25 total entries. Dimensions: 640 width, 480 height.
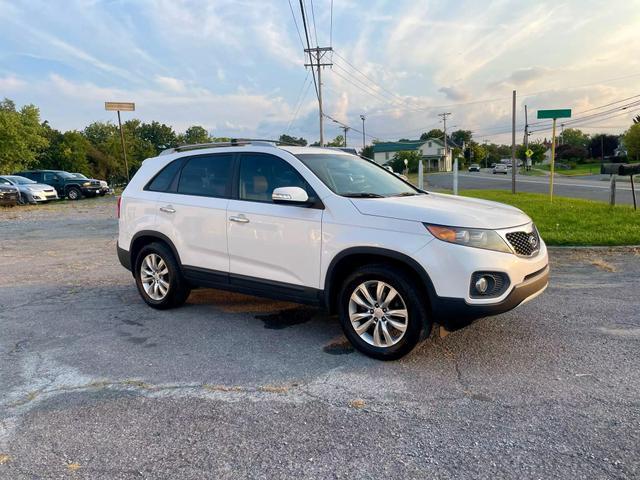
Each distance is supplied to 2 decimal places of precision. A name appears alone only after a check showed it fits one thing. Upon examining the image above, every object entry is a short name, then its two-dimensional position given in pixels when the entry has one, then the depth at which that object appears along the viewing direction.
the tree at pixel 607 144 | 80.81
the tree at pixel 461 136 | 133.75
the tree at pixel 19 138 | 42.97
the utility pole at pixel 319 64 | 35.59
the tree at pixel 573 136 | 128.11
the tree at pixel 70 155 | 56.56
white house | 95.06
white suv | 3.67
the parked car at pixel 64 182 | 26.12
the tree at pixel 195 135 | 96.75
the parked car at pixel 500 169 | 63.82
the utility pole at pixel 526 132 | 72.29
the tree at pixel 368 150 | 100.06
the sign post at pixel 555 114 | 12.50
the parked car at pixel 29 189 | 22.84
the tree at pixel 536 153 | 96.44
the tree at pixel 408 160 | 71.38
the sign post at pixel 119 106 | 29.18
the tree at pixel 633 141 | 53.19
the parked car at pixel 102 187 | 27.32
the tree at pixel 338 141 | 81.19
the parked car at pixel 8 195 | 21.02
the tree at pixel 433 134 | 133.43
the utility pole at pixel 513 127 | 25.59
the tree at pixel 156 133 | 98.38
